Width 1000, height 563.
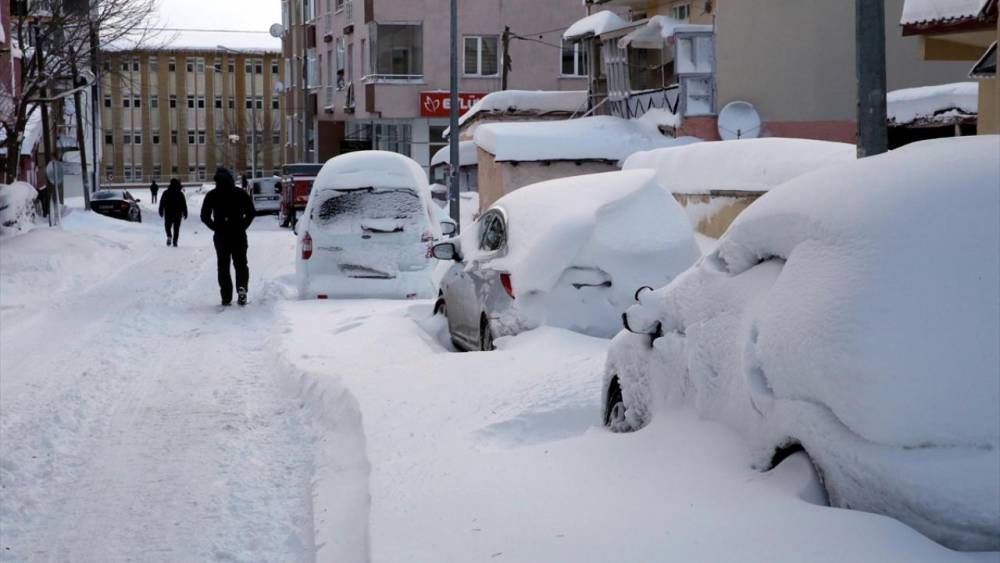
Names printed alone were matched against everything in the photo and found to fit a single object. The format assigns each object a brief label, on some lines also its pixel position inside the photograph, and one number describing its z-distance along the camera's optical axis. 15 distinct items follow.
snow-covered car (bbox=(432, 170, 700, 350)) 10.41
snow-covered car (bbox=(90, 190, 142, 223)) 53.56
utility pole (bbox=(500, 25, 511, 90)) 47.12
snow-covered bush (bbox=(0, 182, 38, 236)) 30.11
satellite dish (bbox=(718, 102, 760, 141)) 30.44
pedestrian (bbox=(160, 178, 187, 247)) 32.06
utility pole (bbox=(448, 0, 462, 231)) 27.09
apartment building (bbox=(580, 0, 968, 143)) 30.45
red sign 51.06
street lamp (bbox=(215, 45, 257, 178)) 106.18
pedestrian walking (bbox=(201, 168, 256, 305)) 17.23
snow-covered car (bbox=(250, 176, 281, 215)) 50.41
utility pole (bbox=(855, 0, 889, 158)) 9.09
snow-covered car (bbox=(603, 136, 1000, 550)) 4.22
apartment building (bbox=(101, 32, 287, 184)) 105.19
